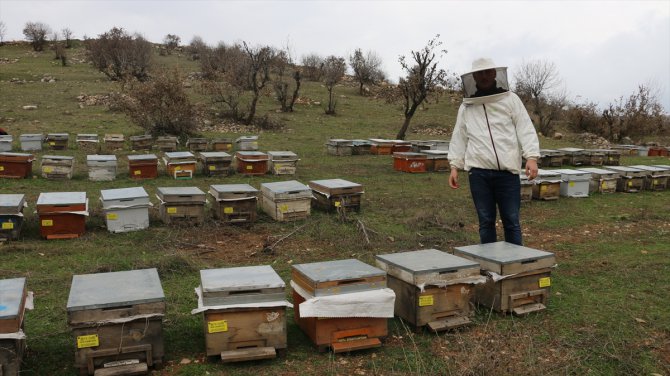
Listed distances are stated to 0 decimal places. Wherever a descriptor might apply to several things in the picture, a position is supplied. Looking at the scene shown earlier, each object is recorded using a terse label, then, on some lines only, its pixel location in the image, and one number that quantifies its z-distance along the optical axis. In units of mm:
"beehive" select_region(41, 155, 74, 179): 11367
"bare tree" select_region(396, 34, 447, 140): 19516
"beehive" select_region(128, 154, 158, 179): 11664
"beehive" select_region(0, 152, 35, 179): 11266
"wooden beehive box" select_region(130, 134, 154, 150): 16303
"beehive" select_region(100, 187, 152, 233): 7496
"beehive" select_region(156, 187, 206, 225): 7809
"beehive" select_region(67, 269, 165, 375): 3412
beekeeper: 4879
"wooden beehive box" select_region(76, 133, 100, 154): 15822
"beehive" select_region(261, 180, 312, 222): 8398
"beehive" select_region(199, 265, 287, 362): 3678
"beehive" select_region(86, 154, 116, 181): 11289
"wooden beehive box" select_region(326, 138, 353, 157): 17125
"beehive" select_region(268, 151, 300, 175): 12750
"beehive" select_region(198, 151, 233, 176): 12344
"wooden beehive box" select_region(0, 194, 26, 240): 6949
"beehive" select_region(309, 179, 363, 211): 8812
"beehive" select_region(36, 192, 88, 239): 7141
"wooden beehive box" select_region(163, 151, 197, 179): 11992
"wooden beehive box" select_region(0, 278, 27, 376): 3205
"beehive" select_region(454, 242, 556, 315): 4484
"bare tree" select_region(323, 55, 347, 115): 29206
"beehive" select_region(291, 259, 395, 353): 3828
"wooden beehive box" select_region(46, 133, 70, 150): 15744
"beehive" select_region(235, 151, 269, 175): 12578
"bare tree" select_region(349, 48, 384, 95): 40772
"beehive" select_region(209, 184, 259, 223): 8029
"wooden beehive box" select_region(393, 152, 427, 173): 14266
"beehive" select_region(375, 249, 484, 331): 4164
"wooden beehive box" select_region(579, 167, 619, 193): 11930
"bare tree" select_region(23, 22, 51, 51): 47344
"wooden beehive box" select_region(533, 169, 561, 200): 10906
